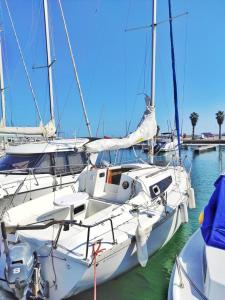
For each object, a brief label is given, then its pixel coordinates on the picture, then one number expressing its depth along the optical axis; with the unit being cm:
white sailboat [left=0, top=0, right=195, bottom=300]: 430
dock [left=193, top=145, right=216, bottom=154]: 4015
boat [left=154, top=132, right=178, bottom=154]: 3745
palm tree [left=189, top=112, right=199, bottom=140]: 7181
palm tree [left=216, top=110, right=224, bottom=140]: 6644
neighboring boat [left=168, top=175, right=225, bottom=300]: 362
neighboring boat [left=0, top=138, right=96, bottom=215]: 884
